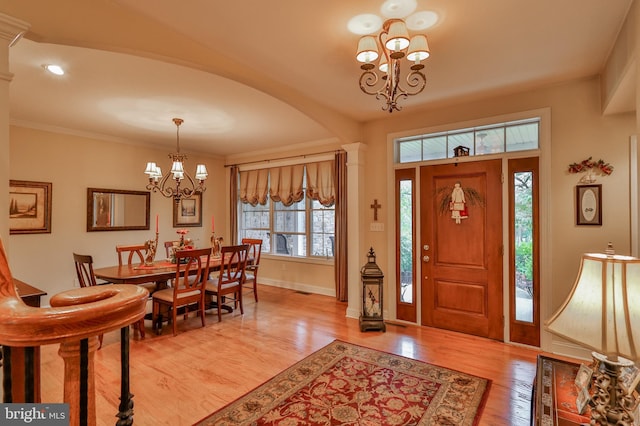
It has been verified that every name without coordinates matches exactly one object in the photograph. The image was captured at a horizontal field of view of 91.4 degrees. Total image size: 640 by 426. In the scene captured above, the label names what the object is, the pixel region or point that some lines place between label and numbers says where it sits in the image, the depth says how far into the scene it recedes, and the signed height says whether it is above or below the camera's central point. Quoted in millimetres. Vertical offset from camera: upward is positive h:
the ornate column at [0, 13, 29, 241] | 1465 +530
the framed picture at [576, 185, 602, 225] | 2951 +100
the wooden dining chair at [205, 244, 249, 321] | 4105 -861
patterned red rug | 2154 -1396
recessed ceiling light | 2727 +1299
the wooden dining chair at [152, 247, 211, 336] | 3604 -924
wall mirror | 4910 +95
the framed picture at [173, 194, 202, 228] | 6020 +62
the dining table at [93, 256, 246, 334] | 3355 -656
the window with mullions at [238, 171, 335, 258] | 5656 -228
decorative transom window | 3400 +884
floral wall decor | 2926 +449
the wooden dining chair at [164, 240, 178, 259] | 4829 -502
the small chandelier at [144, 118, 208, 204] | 4000 +579
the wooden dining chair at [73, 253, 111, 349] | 3283 -591
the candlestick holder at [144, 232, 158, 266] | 3959 -459
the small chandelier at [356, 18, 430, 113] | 1887 +1069
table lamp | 1140 -419
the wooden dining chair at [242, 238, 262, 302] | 4910 -771
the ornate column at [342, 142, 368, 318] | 4242 -52
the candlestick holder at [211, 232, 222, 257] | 4594 -453
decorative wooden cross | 4266 +111
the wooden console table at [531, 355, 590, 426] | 1332 -864
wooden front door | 3514 -377
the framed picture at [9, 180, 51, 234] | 4164 +108
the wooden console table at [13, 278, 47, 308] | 2039 -538
